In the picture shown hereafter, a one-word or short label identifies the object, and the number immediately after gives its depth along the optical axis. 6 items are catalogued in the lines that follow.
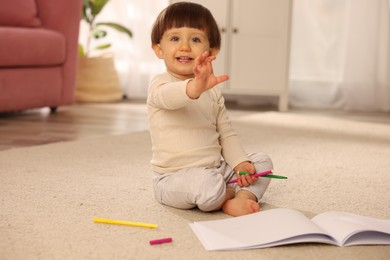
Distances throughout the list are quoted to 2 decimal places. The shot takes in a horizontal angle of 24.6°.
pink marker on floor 1.72
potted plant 4.79
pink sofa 3.50
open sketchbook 1.72
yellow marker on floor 1.83
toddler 1.96
